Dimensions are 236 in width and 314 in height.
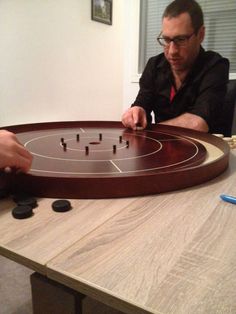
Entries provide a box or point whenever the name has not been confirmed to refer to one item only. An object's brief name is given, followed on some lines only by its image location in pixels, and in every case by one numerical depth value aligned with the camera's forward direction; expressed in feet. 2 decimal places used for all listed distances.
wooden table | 1.10
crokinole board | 1.92
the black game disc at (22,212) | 1.64
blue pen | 1.96
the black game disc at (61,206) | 1.73
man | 4.39
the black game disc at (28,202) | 1.77
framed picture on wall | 8.13
